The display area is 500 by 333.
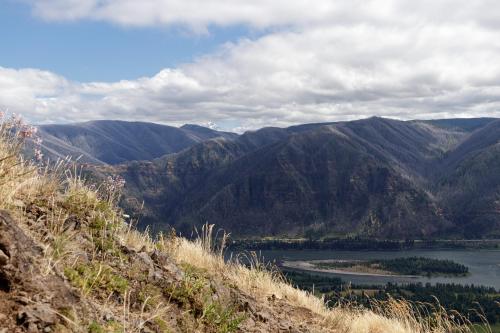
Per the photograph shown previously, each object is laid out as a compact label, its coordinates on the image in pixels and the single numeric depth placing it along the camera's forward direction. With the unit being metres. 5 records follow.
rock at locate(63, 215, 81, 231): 8.24
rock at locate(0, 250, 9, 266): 5.45
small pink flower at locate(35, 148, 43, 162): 9.62
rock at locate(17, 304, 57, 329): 4.99
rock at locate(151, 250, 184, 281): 8.73
